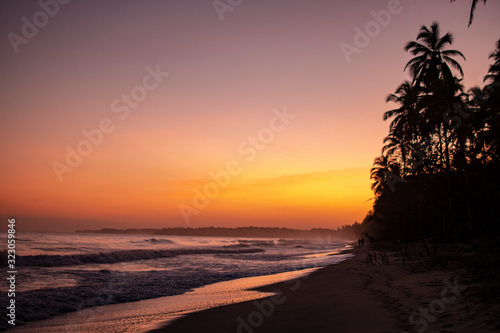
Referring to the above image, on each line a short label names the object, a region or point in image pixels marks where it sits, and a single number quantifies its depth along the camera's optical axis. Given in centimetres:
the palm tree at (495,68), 2603
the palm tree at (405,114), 2823
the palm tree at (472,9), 1199
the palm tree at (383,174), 3952
